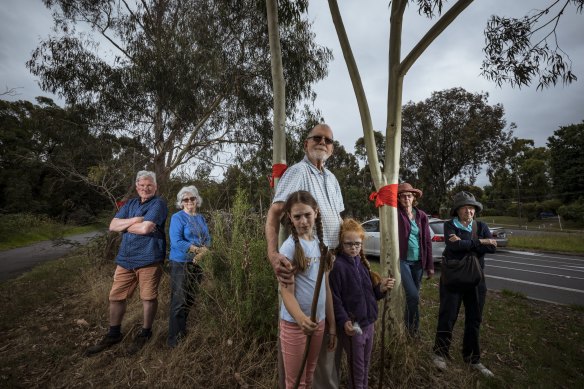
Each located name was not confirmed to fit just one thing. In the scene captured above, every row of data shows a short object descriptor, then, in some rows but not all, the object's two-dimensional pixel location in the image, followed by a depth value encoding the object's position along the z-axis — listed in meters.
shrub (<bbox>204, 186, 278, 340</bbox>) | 2.75
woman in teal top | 3.11
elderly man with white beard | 1.82
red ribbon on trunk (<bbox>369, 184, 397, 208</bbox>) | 2.91
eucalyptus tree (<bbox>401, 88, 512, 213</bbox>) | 18.77
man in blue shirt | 3.02
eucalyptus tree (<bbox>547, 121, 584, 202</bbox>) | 33.88
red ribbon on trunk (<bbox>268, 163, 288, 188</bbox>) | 2.37
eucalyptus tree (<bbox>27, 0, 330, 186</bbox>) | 7.12
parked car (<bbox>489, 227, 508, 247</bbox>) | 12.11
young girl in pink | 1.64
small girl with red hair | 1.86
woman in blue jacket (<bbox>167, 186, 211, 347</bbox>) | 3.01
